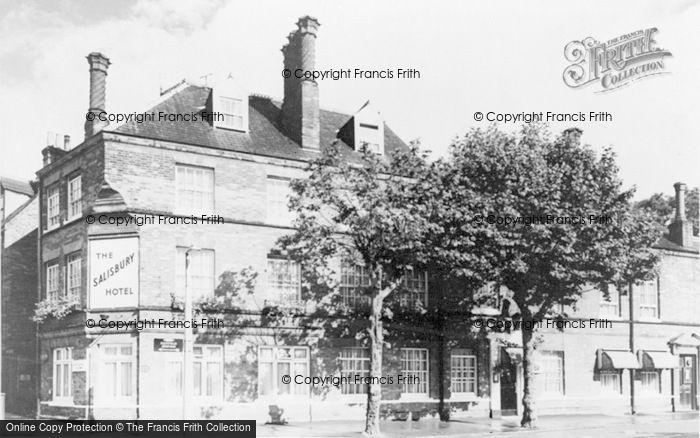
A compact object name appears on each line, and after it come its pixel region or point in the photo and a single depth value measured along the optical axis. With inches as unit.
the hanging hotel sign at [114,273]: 1057.5
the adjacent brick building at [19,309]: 1360.7
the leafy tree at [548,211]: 1061.8
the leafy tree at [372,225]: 968.3
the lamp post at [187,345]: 915.8
